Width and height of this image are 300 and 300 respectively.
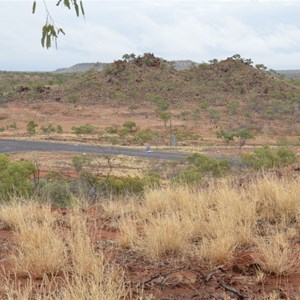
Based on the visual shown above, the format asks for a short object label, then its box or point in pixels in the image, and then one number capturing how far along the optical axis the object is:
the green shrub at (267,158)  17.85
